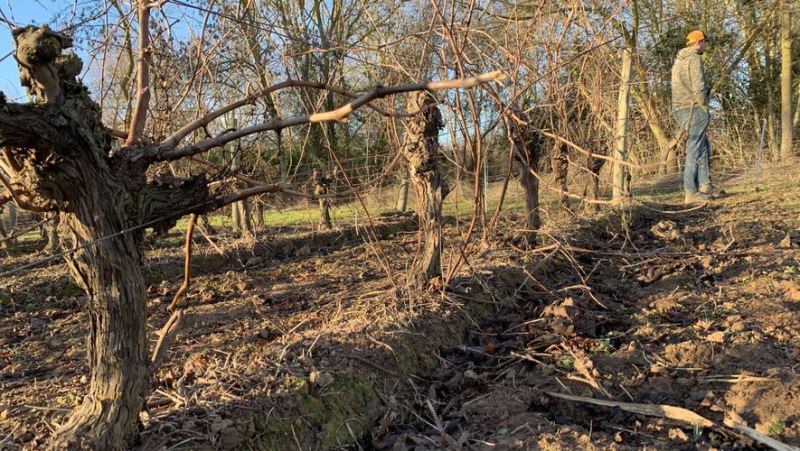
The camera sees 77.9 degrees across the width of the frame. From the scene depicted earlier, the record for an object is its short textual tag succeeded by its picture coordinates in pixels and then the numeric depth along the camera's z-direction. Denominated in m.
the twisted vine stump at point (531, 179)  5.27
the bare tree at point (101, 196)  1.59
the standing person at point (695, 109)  6.30
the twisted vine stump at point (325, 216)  7.86
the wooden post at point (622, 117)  6.05
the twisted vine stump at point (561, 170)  6.28
